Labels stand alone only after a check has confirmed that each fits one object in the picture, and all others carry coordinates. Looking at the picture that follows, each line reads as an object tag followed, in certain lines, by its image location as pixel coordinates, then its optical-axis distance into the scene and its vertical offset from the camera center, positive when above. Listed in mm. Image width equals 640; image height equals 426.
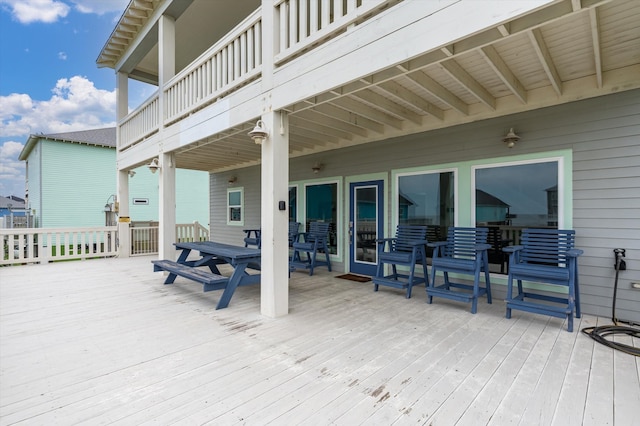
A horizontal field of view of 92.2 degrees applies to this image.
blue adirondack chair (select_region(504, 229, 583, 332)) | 3254 -654
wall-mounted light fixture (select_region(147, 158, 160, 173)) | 6270 +929
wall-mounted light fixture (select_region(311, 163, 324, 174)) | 6806 +963
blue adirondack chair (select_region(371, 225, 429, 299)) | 4539 -690
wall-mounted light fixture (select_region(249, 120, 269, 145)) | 3571 +903
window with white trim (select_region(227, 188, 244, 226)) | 9141 +139
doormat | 5652 -1274
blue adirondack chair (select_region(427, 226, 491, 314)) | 3861 -682
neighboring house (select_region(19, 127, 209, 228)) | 14461 +1408
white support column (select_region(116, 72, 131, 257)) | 8508 +706
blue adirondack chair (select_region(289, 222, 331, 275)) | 6277 -737
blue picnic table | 3927 -865
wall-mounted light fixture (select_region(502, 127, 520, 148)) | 4168 +983
